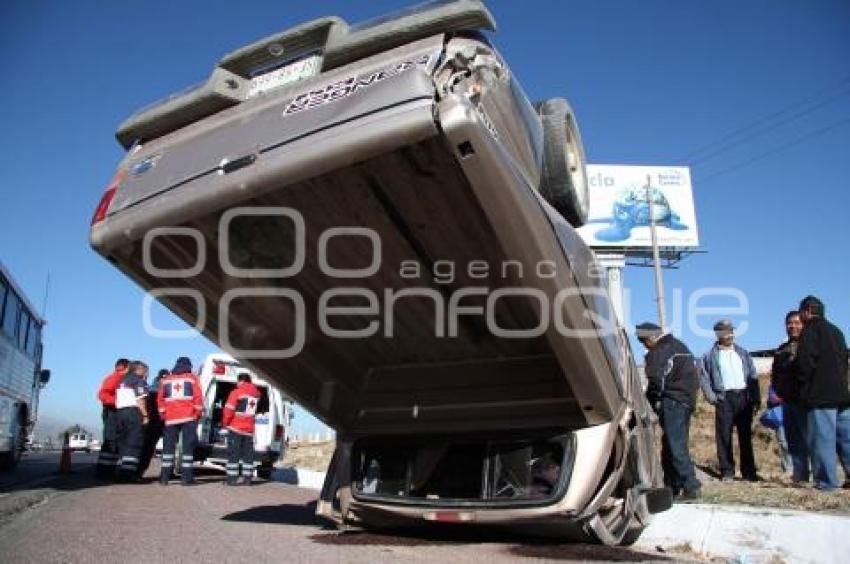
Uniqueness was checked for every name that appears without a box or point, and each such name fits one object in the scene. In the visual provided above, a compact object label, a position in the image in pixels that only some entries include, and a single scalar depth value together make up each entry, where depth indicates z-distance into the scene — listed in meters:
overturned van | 3.01
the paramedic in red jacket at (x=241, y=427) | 9.45
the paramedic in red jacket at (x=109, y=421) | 8.82
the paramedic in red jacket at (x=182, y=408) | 8.75
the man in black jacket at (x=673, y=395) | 5.71
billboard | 33.66
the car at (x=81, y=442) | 40.53
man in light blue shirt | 7.09
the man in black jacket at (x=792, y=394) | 5.98
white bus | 9.80
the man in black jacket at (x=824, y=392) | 5.40
